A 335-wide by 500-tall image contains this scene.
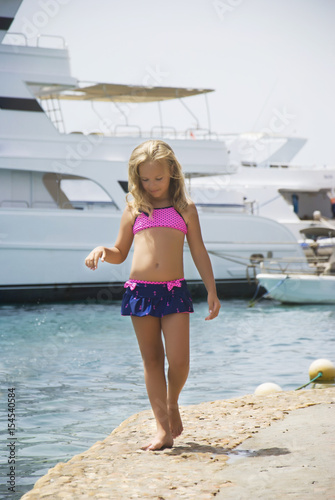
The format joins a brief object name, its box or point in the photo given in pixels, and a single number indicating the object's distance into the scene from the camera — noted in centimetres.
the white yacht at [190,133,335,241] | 3106
